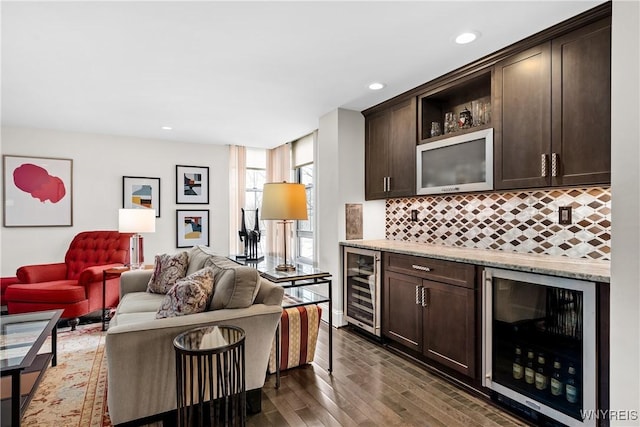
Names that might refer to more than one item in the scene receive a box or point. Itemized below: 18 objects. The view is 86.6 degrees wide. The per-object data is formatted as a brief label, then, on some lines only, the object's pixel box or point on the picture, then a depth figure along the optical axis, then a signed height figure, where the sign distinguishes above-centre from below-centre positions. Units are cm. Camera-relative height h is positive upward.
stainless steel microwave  269 +42
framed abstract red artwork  451 +29
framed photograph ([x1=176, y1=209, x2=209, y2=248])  555 -24
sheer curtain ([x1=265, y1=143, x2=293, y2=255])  588 +75
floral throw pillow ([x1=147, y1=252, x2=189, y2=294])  321 -57
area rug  208 -126
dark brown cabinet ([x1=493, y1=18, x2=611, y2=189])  202 +66
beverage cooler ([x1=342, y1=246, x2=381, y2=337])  334 -80
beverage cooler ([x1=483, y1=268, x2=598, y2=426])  181 -80
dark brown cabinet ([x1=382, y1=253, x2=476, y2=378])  244 -78
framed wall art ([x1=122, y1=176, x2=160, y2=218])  518 +31
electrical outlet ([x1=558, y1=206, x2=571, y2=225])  241 -2
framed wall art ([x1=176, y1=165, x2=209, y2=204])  555 +47
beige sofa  176 -79
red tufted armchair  356 -79
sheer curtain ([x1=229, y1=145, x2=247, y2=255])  589 +39
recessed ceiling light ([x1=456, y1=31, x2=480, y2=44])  229 +120
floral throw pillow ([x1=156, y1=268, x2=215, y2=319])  203 -52
